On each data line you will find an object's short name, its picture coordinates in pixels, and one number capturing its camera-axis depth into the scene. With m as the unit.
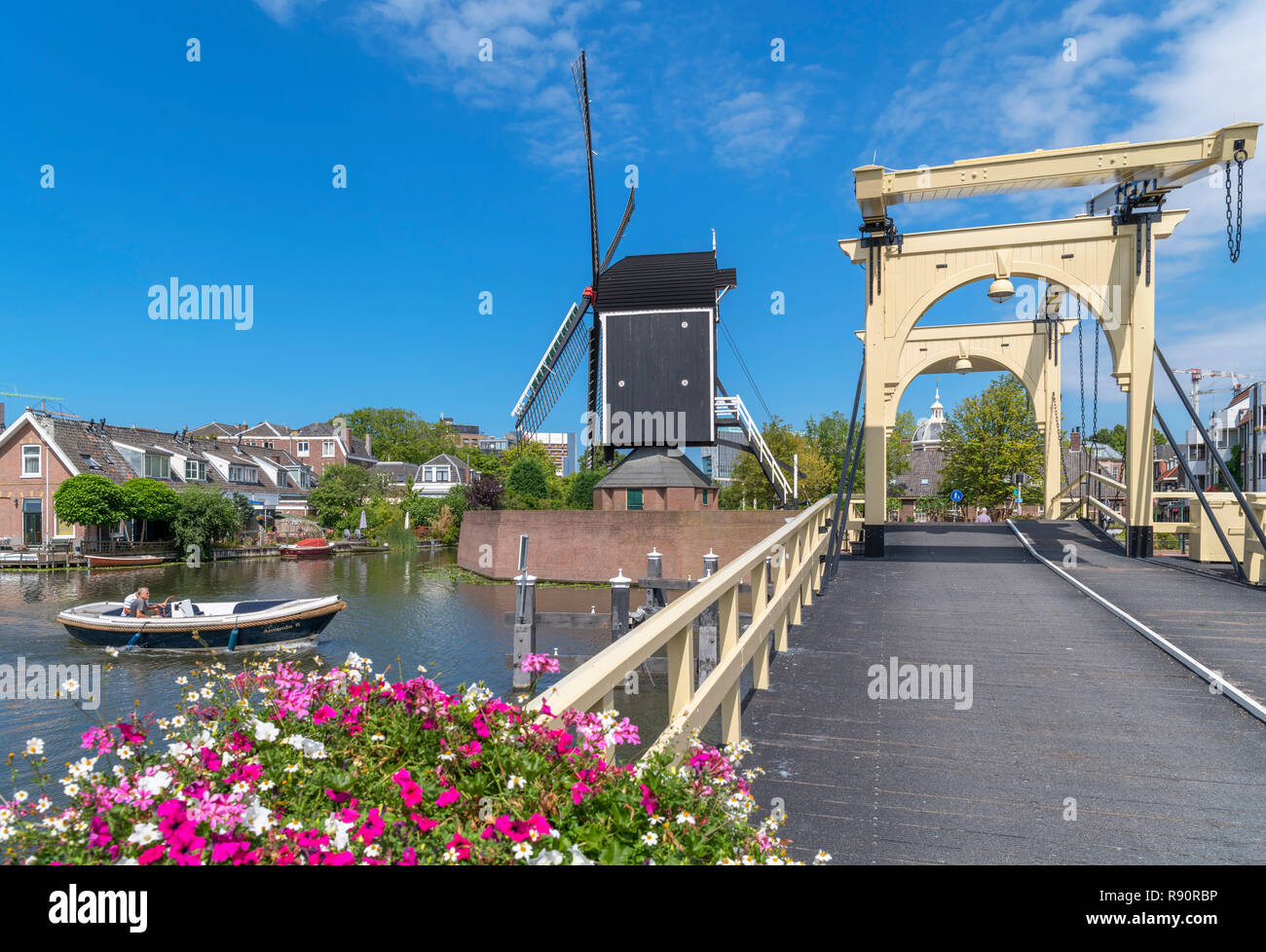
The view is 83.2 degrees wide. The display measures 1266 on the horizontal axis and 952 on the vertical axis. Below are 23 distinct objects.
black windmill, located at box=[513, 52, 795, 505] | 33.00
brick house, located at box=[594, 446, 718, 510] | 33.62
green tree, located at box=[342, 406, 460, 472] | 93.44
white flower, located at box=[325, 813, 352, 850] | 1.51
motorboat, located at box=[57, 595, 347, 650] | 19.03
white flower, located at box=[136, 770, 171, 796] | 1.61
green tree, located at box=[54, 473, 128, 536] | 38.97
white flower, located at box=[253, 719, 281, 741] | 1.98
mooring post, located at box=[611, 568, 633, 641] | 14.95
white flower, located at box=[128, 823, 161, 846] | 1.46
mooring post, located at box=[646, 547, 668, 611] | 15.67
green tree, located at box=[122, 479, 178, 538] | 40.75
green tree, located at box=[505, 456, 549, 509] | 46.78
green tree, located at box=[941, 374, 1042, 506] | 33.22
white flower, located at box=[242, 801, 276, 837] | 1.55
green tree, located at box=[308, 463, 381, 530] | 57.56
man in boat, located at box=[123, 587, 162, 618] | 19.67
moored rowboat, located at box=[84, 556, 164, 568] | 38.12
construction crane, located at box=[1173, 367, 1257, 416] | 81.88
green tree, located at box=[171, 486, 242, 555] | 42.41
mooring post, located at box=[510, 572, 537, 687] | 15.91
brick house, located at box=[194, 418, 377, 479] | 73.12
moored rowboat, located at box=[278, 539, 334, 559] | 46.47
